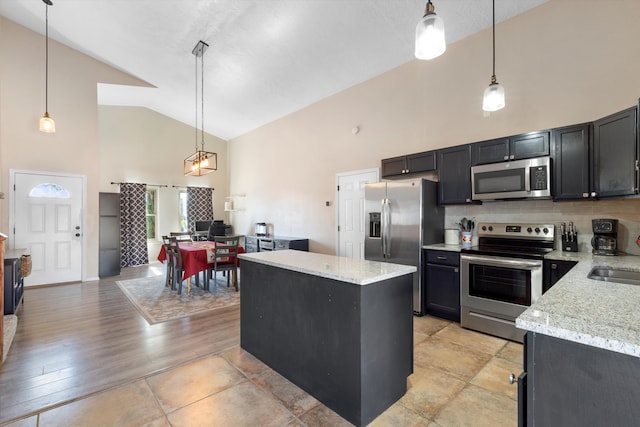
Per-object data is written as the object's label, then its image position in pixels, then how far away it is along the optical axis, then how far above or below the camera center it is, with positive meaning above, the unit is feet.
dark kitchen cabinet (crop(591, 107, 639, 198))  7.41 +1.60
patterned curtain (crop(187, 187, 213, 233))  26.66 +0.83
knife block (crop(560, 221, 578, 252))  9.54 -0.81
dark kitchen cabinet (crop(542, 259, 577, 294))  8.49 -1.69
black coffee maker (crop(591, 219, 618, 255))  8.70 -0.72
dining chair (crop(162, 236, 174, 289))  16.42 -2.82
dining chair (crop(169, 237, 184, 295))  15.28 -2.72
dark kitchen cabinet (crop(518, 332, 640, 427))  2.59 -1.66
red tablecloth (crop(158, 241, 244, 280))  14.71 -2.38
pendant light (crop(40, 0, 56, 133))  13.39 +7.14
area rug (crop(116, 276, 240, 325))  12.34 -4.19
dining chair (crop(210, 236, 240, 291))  15.51 -2.25
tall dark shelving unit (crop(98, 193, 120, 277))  19.88 -1.48
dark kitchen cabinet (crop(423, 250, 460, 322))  10.96 -2.73
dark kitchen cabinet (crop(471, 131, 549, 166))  9.74 +2.34
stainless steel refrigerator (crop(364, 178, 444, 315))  11.79 -0.37
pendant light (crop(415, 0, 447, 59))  5.08 +3.17
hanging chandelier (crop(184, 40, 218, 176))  14.78 +3.34
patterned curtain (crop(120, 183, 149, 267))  23.27 -0.85
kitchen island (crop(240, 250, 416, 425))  5.82 -2.60
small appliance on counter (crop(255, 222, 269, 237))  23.34 -1.31
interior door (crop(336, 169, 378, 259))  16.37 +0.15
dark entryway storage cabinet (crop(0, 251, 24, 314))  11.25 -2.71
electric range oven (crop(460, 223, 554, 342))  9.26 -2.14
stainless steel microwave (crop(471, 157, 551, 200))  9.67 +1.20
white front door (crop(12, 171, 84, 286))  16.52 -0.55
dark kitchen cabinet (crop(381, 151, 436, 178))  12.67 +2.29
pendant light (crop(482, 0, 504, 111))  8.04 +3.24
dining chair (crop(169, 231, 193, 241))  19.09 -1.53
